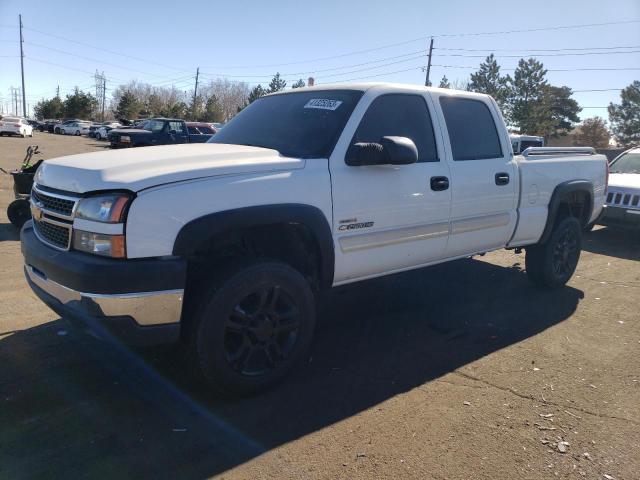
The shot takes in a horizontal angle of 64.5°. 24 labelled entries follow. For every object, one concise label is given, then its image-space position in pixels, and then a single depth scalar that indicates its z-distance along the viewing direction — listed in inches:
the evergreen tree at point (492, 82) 2225.6
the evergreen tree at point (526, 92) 2217.0
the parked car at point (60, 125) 1980.3
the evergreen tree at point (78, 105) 2551.7
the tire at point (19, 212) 290.0
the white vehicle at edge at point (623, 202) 346.3
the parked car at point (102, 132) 1736.0
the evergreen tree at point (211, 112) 2364.7
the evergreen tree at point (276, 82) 2139.5
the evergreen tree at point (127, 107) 2522.1
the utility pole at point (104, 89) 4200.3
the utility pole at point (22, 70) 2938.7
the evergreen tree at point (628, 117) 2304.4
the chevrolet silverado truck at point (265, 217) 109.6
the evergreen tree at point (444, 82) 2209.2
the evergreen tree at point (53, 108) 2674.7
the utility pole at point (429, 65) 1766.7
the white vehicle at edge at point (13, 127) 1515.7
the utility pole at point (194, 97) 2474.2
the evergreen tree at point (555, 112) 2251.5
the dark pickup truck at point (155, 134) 887.7
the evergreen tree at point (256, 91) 1948.8
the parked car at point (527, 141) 678.5
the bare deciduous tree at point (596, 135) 2492.6
